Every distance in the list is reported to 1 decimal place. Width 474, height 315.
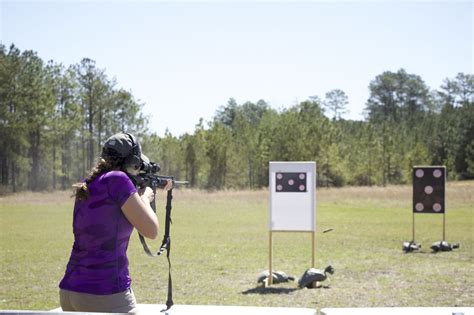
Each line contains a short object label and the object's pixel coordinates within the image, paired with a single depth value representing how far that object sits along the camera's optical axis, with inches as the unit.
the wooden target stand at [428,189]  620.1
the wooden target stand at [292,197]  401.7
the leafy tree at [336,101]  3363.7
